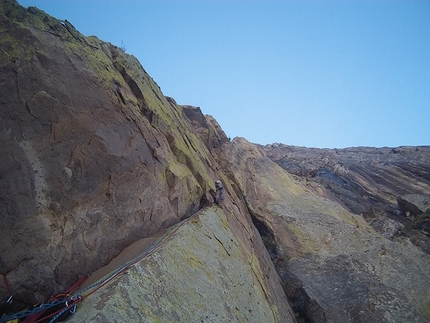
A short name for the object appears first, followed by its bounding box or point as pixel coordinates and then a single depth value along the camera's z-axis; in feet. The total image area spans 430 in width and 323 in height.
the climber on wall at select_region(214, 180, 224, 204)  44.75
